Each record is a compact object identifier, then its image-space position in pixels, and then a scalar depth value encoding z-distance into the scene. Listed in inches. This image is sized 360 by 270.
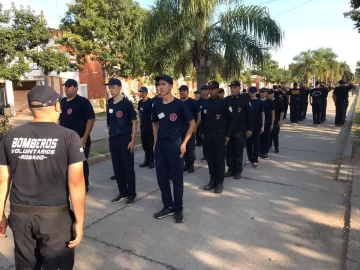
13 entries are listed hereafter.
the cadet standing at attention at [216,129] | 179.3
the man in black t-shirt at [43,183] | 72.3
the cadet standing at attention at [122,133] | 166.7
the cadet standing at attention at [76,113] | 171.6
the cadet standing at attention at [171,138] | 144.6
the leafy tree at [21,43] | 434.9
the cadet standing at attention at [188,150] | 234.1
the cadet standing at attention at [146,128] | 249.1
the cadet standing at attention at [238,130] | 211.9
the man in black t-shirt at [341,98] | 429.1
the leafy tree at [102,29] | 634.8
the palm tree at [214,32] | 364.8
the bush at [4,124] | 322.3
